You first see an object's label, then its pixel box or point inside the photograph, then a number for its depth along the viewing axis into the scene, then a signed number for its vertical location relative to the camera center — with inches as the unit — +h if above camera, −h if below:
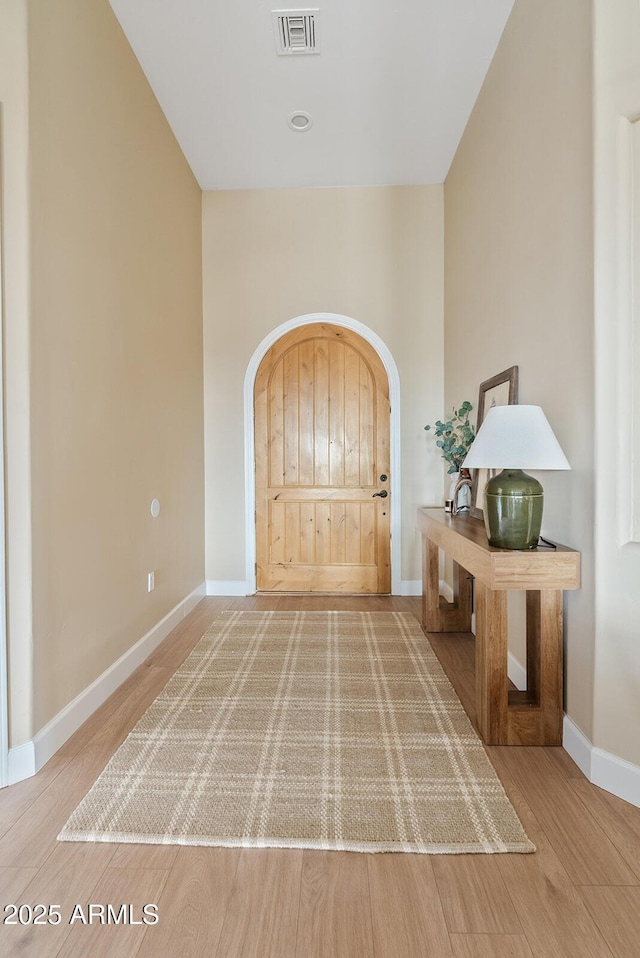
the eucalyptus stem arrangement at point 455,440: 126.6 +8.1
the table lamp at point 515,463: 70.0 +1.3
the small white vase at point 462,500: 119.1 -6.4
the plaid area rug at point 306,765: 57.7 -40.2
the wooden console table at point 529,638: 70.3 -24.3
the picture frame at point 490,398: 96.4 +15.5
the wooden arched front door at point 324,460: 160.1 +4.1
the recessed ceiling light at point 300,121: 126.3 +88.5
